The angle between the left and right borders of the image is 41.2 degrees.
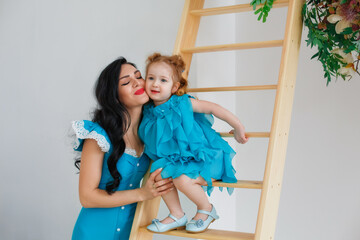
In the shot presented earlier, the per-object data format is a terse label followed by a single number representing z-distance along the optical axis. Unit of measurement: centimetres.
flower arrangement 231
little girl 207
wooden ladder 203
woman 215
